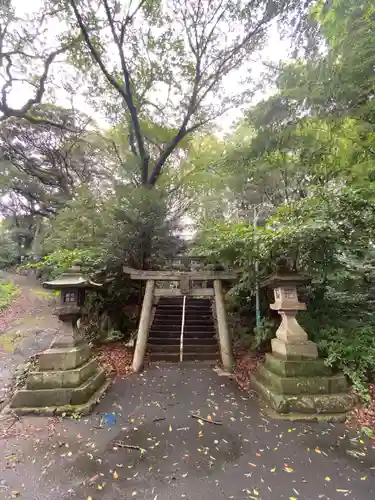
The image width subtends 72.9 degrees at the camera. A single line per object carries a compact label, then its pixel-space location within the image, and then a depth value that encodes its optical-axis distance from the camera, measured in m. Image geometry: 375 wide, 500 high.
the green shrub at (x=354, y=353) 4.07
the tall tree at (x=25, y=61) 7.33
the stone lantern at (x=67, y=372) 3.92
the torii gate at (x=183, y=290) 6.18
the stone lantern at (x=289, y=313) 4.26
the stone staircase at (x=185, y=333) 6.34
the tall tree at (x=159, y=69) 7.04
